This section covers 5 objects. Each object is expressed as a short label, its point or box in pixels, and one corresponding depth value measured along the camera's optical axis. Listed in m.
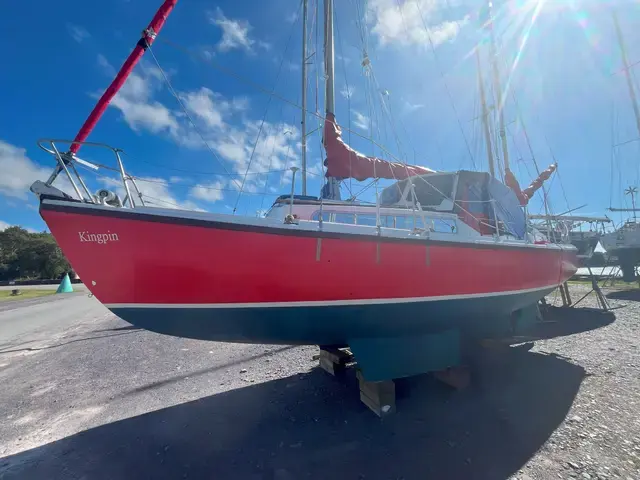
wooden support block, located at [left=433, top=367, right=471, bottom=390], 3.67
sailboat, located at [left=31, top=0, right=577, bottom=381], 2.57
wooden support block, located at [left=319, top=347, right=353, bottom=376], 4.20
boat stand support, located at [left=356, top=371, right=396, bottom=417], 3.20
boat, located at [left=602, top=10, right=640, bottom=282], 16.58
